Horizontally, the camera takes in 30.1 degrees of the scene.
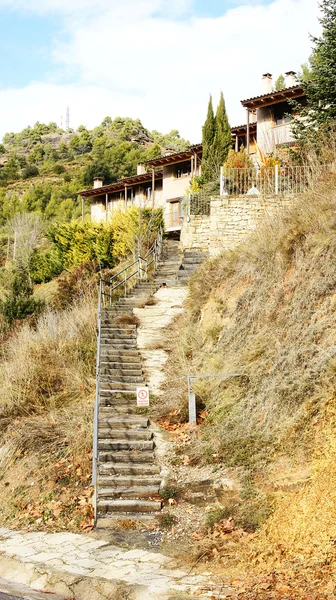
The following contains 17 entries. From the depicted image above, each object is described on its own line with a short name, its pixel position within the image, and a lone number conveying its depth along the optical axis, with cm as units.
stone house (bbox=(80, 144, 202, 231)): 3875
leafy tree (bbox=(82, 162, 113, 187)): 7588
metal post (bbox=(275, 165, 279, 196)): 2031
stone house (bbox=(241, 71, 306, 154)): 3122
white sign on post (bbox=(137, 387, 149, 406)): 1177
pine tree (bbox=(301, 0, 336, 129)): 2030
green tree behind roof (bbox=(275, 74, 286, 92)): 5442
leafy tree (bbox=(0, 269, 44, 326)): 2472
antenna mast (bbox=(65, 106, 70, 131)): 12509
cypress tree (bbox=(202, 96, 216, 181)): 3350
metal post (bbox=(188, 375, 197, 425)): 1161
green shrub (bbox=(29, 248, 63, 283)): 3728
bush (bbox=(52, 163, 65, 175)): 8594
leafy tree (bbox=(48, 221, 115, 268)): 3302
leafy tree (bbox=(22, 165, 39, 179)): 8731
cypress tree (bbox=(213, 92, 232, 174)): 3303
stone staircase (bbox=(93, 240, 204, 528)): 972
